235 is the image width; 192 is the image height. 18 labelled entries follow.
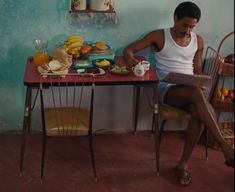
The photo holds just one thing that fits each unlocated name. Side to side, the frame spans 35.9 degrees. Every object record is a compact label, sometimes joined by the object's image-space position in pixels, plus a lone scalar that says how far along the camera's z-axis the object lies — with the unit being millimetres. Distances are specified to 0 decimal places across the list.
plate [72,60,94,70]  2229
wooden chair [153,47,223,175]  2262
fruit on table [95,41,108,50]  2355
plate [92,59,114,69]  2271
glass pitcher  2250
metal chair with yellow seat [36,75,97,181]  2078
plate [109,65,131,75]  2166
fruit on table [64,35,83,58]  2332
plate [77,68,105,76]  2102
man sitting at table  2176
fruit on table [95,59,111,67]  2271
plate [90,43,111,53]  2341
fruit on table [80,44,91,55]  2340
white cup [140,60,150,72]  2200
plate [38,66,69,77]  2062
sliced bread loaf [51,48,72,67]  2176
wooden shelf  2369
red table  2048
